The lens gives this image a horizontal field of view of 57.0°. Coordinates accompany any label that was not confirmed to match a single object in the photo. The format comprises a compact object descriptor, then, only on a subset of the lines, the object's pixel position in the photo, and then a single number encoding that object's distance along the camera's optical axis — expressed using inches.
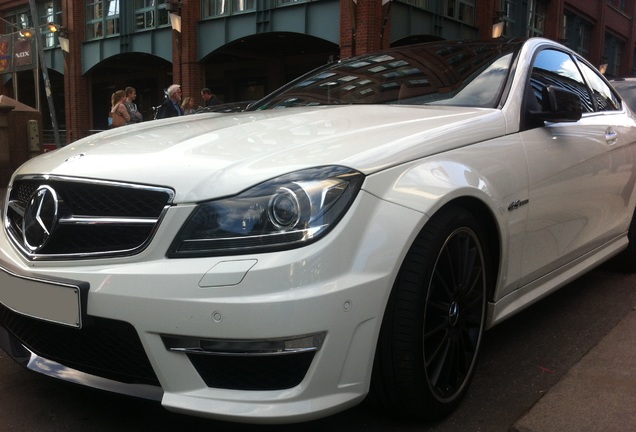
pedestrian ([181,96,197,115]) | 514.5
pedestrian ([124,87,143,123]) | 430.0
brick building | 673.6
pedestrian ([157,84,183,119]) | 400.5
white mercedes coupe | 72.6
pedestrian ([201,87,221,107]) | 524.0
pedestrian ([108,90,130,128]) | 412.5
